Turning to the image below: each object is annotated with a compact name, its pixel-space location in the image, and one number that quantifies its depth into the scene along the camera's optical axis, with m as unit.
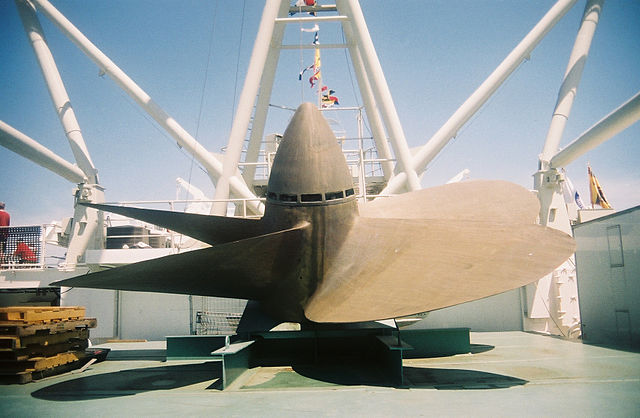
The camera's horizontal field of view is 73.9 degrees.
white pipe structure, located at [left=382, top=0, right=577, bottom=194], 19.27
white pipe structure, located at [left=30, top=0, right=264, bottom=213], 19.22
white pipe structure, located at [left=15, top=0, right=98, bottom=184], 19.06
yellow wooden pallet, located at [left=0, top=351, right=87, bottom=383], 10.57
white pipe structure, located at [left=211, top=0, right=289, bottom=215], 18.91
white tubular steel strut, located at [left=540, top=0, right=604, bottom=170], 18.89
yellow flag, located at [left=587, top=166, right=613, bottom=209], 31.47
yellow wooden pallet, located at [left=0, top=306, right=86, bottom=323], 10.84
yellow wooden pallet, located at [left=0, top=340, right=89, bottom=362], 10.61
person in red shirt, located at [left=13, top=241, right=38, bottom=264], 19.05
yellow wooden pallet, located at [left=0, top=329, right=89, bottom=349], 10.35
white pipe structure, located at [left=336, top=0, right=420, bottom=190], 19.38
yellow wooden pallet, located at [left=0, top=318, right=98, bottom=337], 10.42
